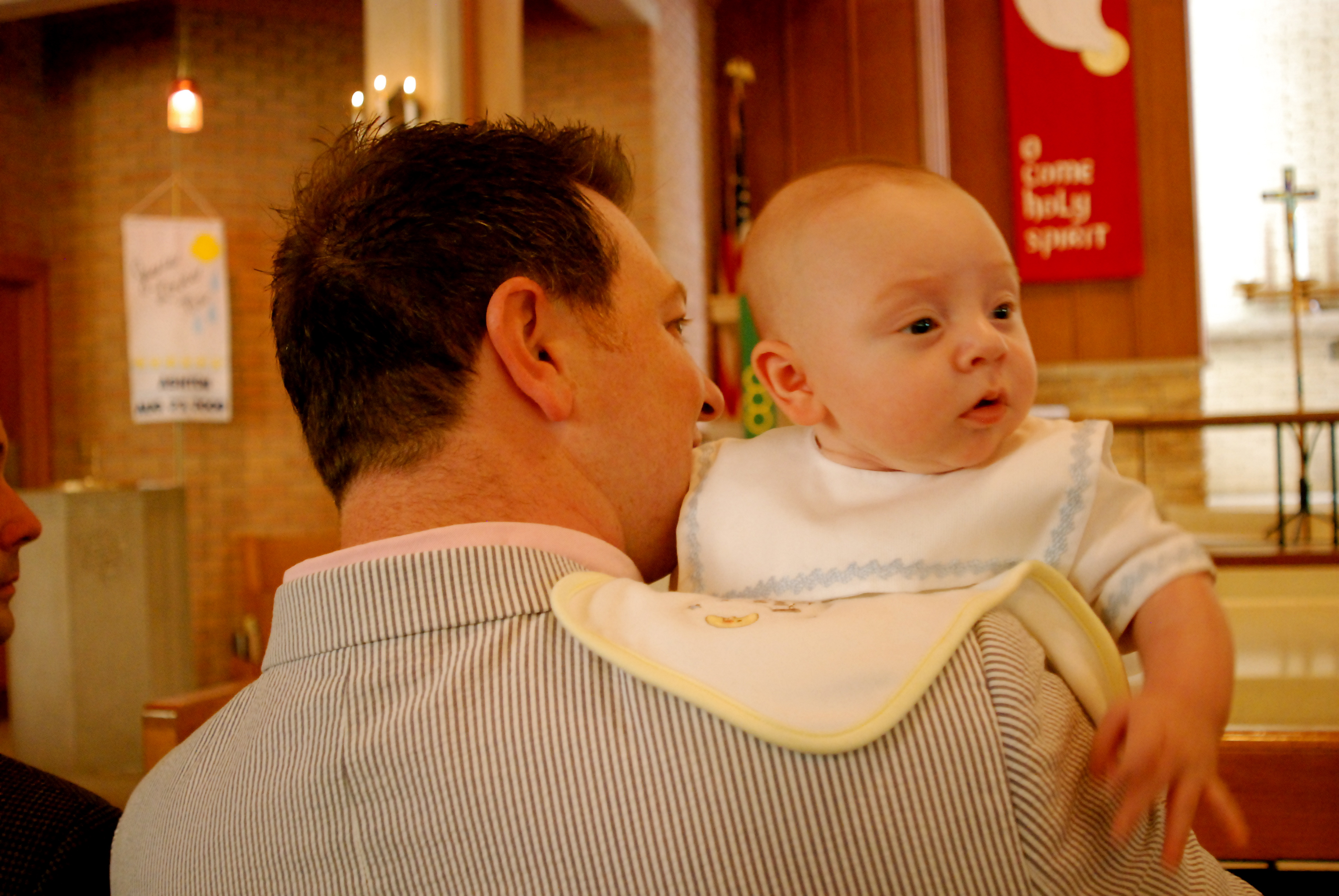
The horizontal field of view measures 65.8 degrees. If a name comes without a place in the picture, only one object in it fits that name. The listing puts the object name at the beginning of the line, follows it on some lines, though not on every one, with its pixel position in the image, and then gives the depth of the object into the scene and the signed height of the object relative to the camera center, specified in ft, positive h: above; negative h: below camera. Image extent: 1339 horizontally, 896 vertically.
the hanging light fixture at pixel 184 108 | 18.30 +6.36
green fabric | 9.51 +0.40
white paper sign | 20.57 +2.99
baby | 2.74 -0.06
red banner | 22.94 +6.11
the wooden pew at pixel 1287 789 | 4.23 -1.50
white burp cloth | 1.96 -0.42
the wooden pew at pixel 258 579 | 19.66 -2.35
